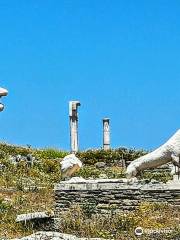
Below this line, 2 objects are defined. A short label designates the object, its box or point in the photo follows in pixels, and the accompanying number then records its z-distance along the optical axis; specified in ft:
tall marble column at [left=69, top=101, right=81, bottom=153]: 134.21
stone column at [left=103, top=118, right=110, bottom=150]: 138.41
